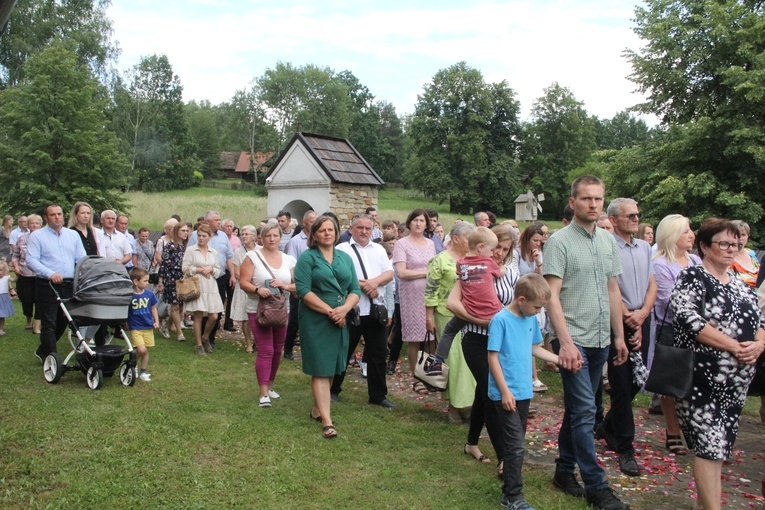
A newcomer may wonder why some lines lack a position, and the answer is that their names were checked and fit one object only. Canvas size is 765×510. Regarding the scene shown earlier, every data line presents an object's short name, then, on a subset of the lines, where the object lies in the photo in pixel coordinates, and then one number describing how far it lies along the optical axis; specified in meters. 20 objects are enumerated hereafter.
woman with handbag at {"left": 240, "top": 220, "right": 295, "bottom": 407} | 6.42
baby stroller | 6.82
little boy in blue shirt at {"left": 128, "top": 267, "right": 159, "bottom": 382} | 7.40
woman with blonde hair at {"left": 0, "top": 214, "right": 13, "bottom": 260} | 14.09
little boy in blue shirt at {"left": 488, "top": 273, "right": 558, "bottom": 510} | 4.14
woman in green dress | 5.61
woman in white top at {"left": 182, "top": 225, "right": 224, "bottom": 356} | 9.19
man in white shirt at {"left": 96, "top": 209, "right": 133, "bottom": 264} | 9.55
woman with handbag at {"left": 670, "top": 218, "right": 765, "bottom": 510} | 3.88
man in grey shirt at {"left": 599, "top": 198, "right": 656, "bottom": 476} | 5.05
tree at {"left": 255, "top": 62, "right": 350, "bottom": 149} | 70.00
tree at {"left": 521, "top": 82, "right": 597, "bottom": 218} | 64.12
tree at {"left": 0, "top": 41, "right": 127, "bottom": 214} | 21.22
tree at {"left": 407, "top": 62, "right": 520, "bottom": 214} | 56.12
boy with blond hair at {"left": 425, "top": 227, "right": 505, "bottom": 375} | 4.96
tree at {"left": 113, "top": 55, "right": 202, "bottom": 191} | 53.22
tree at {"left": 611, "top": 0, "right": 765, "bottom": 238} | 23.12
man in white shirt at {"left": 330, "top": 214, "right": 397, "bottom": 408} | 6.57
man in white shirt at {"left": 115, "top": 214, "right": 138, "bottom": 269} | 11.20
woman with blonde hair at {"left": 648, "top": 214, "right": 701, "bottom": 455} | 5.71
